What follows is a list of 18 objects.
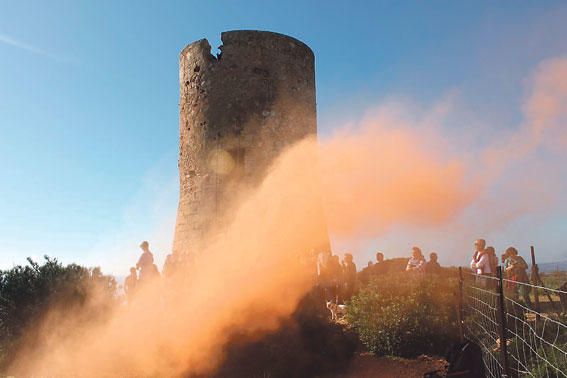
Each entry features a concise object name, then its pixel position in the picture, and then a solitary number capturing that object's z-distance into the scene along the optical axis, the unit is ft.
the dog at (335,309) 38.19
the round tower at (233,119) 37.45
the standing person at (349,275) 43.32
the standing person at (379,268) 53.14
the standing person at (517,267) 33.63
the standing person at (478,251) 35.65
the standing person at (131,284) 41.11
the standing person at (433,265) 40.40
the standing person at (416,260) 38.78
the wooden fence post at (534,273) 39.42
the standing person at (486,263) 34.88
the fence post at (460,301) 28.08
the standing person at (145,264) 40.34
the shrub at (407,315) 29.71
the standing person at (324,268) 40.34
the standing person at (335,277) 41.68
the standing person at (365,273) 47.24
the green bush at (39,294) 34.45
